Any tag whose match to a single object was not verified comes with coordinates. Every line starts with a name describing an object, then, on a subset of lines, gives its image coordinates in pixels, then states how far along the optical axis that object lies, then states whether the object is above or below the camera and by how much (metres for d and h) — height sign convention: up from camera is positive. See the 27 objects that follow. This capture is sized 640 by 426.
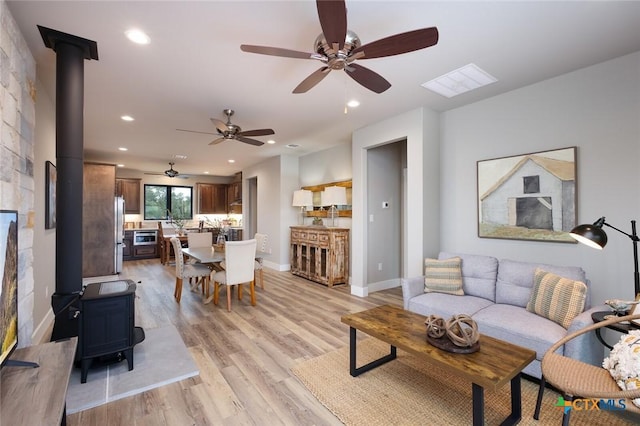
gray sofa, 2.07 -0.85
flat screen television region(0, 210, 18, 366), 1.42 -0.36
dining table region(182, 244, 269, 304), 3.89 -0.59
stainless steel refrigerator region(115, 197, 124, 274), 5.82 -0.36
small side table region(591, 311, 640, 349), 1.83 -0.72
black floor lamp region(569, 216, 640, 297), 2.04 -0.16
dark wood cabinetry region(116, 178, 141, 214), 8.23 +0.61
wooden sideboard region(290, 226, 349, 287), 5.12 -0.74
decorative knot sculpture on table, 1.77 -0.76
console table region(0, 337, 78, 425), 1.17 -0.80
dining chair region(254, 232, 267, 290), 4.83 -0.59
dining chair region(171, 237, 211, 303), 4.11 -0.82
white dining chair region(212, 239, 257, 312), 3.79 -0.70
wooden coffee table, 1.56 -0.84
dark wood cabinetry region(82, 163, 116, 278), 5.55 -0.13
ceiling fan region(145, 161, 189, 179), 7.50 +1.11
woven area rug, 1.83 -1.29
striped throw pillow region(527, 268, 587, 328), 2.20 -0.66
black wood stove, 2.21 -0.86
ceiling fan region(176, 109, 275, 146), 3.67 +1.06
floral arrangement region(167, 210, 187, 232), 8.52 -0.21
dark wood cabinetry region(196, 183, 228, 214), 9.48 +0.53
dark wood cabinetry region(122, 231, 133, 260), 7.94 -0.85
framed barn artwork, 2.82 +0.19
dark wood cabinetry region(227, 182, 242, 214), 9.24 +0.57
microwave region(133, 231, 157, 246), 8.04 -0.66
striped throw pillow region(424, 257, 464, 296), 3.11 -0.68
